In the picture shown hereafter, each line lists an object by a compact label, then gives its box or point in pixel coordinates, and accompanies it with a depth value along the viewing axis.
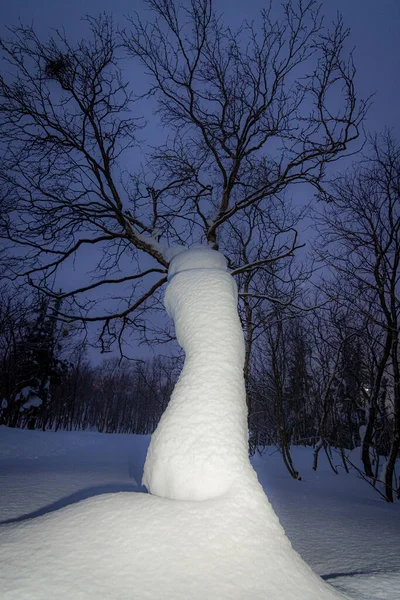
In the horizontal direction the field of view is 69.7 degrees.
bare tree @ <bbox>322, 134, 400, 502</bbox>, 5.76
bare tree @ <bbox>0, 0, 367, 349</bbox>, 4.07
